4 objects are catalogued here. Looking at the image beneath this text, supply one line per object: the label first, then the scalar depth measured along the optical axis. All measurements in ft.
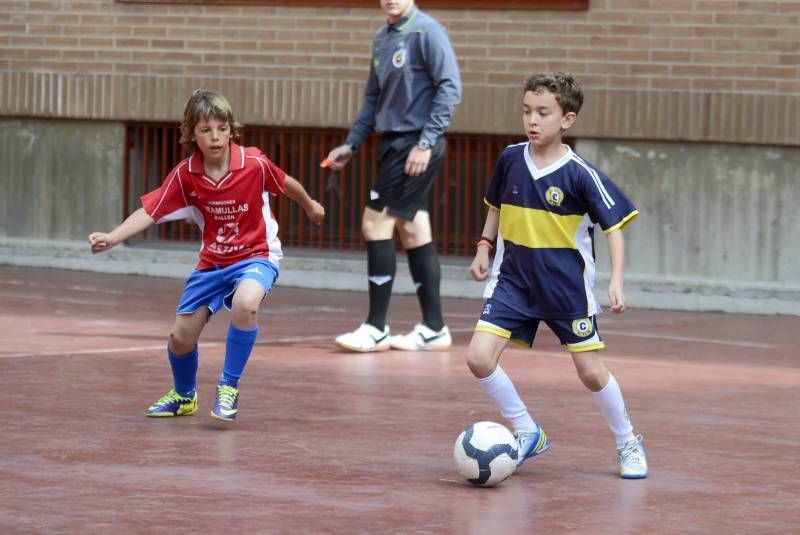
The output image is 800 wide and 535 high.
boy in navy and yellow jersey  42.24
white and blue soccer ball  40.19
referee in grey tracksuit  65.16
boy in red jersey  48.70
